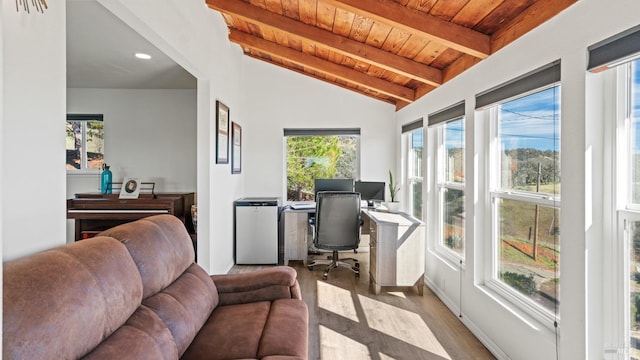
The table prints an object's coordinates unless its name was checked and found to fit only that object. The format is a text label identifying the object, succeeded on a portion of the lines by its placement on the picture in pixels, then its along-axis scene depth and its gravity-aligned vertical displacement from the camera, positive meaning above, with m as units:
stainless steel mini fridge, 4.62 -0.69
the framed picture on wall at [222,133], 3.64 +0.51
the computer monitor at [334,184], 4.82 -0.07
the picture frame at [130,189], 4.17 -0.12
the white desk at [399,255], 3.64 -0.79
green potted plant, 4.55 -0.21
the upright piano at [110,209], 3.89 -0.34
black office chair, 4.20 -0.51
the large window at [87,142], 4.80 +0.50
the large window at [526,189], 2.05 -0.06
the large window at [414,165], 4.59 +0.21
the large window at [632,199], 1.53 -0.09
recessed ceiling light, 3.39 +1.22
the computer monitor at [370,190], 4.84 -0.15
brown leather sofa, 0.98 -0.51
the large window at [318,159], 5.49 +0.32
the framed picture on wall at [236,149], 4.47 +0.41
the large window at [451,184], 3.38 -0.05
